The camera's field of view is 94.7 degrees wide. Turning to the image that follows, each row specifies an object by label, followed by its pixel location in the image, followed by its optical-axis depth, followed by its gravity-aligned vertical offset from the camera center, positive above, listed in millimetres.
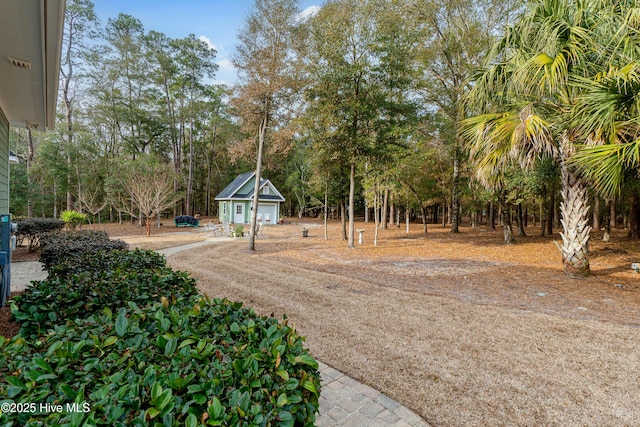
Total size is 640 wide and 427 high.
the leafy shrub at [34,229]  9270 -732
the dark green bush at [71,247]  4320 -636
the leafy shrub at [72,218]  14352 -565
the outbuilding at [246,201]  25016 +626
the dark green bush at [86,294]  2133 -730
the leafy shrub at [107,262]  3342 -680
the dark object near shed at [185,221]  20852 -943
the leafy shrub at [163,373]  1052 -703
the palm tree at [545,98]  5648 +2414
